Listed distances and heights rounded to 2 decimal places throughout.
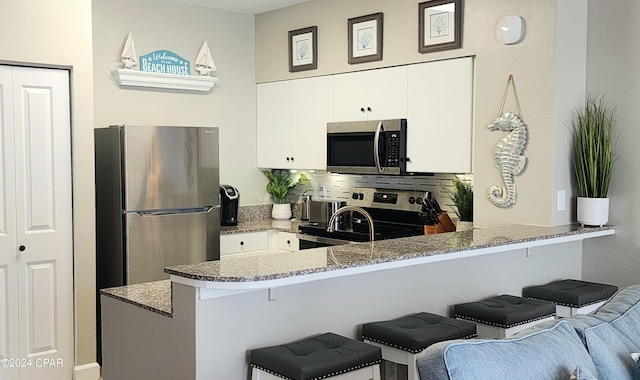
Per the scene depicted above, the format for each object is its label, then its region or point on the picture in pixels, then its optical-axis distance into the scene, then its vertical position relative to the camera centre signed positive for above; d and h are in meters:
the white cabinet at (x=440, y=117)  4.39 +0.27
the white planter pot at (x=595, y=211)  3.99 -0.30
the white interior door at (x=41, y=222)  4.09 -0.41
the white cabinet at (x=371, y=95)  4.82 +0.46
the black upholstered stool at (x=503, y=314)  3.25 -0.76
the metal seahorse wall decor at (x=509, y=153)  4.05 +0.03
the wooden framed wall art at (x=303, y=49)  5.49 +0.88
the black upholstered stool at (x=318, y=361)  2.55 -0.78
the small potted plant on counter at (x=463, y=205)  4.43 -0.31
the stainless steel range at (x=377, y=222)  4.98 -0.49
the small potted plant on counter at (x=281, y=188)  6.15 -0.28
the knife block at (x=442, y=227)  4.61 -0.46
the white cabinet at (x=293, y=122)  5.50 +0.29
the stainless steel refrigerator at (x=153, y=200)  4.57 -0.30
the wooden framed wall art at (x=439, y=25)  4.39 +0.87
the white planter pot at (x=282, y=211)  6.14 -0.48
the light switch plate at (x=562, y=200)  4.02 -0.24
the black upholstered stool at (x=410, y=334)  2.88 -0.76
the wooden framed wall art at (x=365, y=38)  4.95 +0.88
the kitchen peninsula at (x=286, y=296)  2.67 -0.63
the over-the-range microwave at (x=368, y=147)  4.82 +0.08
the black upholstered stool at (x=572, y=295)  3.67 -0.75
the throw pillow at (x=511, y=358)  1.84 -0.57
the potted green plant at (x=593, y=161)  3.97 -0.01
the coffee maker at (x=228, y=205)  5.72 -0.41
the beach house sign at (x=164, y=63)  5.41 +0.75
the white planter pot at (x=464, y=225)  4.39 -0.43
